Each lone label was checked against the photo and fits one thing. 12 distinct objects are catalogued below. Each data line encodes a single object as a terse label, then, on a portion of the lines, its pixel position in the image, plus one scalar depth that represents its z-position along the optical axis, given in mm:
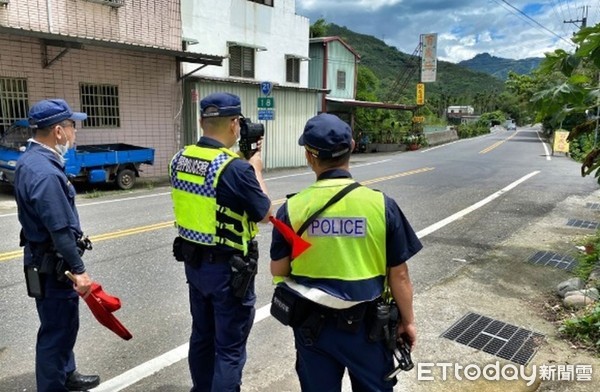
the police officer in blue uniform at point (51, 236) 2738
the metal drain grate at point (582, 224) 8580
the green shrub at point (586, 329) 3938
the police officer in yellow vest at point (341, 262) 2125
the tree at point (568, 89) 4016
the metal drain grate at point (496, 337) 3886
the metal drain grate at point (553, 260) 6266
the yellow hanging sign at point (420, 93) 39844
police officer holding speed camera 2660
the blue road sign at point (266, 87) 16219
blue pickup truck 11039
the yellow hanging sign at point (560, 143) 26078
